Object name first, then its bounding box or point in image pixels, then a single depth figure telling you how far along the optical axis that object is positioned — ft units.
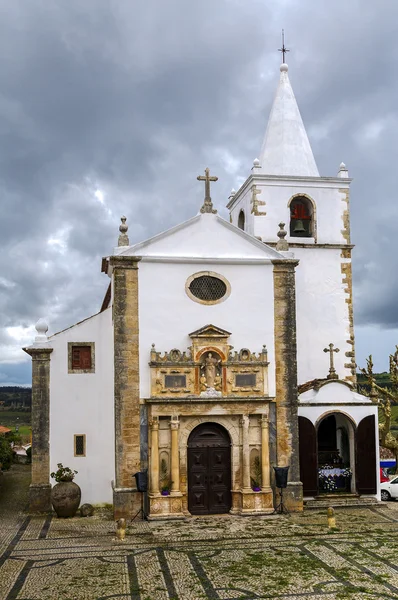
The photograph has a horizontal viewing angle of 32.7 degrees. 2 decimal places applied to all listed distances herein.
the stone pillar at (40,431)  79.97
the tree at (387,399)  102.72
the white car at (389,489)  89.35
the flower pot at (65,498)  75.82
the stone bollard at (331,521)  68.74
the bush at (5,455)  99.50
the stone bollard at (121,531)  64.64
